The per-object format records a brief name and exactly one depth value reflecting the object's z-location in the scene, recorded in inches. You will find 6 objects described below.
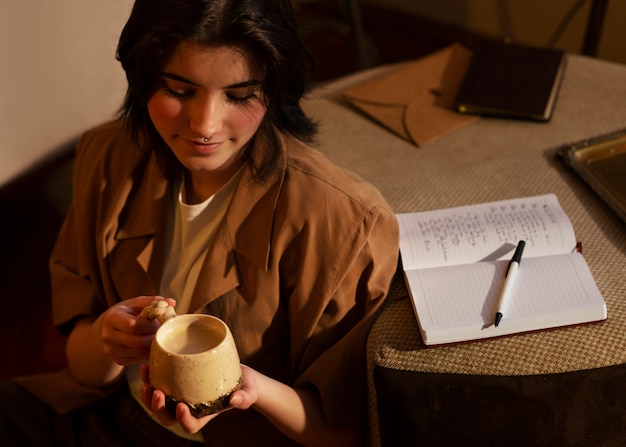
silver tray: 54.4
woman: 38.2
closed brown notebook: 63.2
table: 41.3
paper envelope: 63.6
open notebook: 43.8
